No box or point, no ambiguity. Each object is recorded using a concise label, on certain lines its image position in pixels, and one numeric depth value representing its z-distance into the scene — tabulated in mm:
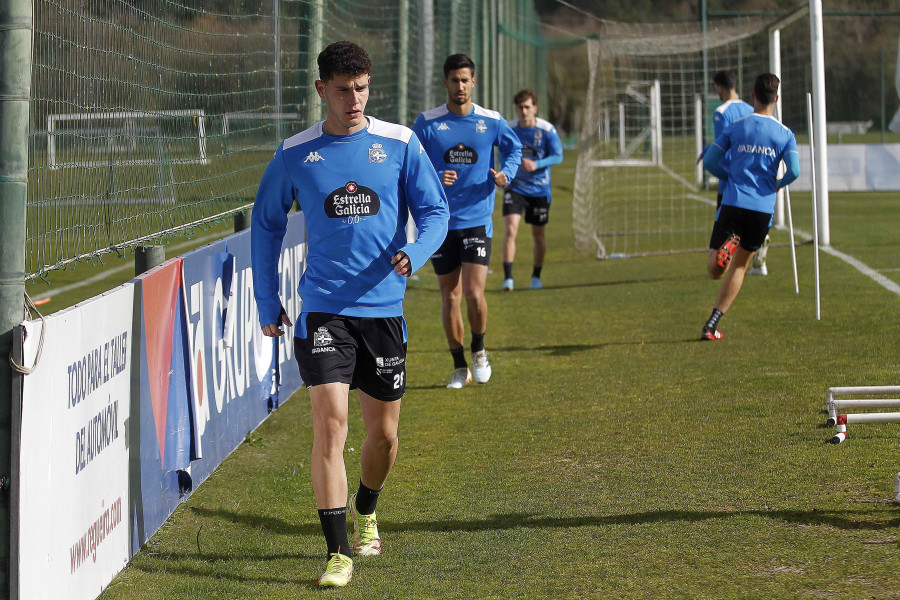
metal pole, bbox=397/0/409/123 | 26937
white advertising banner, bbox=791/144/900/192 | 51156
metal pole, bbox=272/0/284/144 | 16109
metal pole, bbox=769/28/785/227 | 32844
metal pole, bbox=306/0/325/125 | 17828
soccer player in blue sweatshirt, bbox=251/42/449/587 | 9031
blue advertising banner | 10195
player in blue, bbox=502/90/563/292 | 26906
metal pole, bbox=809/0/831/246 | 29359
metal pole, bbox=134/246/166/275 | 10773
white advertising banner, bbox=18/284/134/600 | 7473
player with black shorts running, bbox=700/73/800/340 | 18656
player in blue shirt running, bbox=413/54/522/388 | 16141
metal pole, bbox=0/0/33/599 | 7336
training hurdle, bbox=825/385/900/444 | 10234
